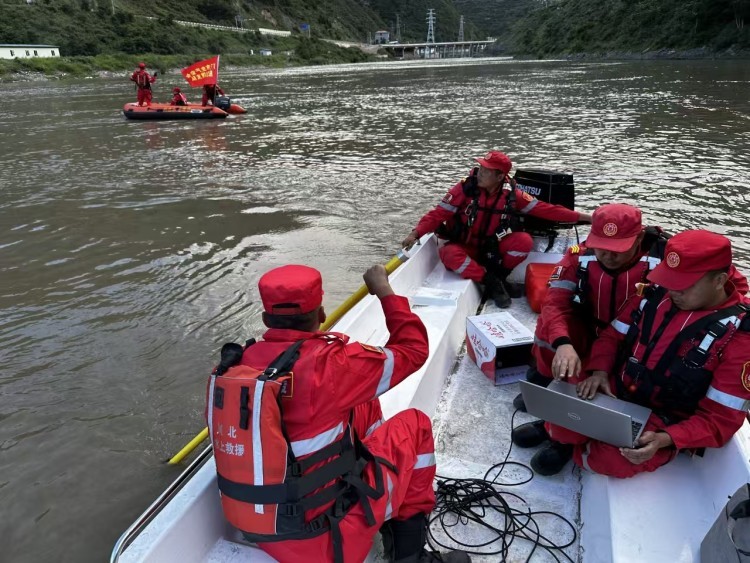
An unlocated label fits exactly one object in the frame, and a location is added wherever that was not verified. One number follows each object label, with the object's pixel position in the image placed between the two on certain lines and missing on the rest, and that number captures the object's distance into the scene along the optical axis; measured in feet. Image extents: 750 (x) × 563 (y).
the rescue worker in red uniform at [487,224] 14.10
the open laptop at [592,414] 6.59
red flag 61.93
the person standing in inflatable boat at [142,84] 62.73
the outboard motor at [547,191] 15.92
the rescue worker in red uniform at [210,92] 64.03
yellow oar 8.62
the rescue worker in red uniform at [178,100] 63.16
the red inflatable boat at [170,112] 59.98
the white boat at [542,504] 6.18
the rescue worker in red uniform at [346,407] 5.34
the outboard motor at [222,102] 63.05
